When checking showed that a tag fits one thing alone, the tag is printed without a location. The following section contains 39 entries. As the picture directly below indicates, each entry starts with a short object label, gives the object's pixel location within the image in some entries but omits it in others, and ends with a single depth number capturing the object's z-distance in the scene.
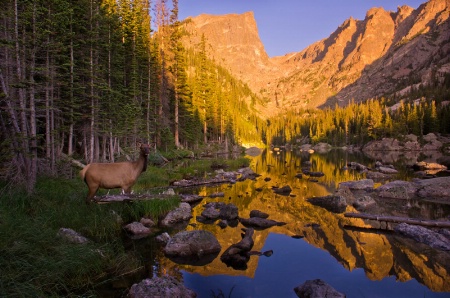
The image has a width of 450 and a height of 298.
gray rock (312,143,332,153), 114.24
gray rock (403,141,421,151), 82.09
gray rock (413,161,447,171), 34.44
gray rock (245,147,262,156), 101.09
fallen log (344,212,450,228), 12.06
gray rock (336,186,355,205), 18.82
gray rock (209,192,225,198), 20.05
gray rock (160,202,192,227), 13.22
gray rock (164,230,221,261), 9.80
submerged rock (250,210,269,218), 15.00
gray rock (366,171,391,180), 29.13
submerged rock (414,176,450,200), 19.56
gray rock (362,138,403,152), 85.82
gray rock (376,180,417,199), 19.58
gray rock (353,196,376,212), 16.84
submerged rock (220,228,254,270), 9.32
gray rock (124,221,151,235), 11.32
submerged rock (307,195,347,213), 16.82
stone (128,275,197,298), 6.17
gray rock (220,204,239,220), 14.62
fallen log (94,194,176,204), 10.52
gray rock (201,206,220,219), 14.50
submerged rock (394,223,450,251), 10.45
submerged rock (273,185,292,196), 21.92
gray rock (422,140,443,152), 78.20
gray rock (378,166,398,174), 32.69
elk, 10.51
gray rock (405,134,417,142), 86.72
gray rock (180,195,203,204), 17.61
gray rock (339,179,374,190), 23.40
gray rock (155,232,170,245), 10.70
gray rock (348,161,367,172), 37.04
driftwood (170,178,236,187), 22.95
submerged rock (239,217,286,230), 13.53
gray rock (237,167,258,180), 30.42
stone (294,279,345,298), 6.96
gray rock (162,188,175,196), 16.69
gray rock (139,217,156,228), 12.51
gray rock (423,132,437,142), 83.38
